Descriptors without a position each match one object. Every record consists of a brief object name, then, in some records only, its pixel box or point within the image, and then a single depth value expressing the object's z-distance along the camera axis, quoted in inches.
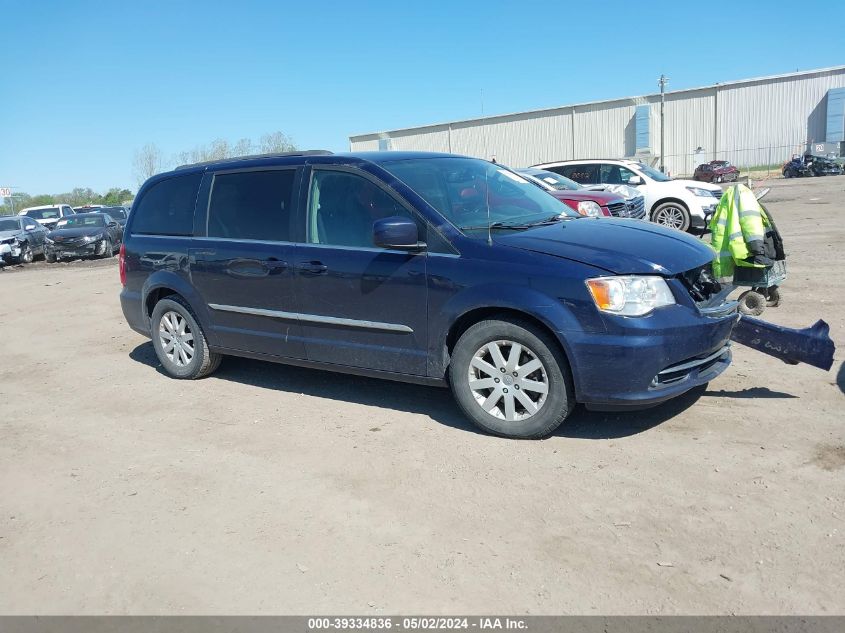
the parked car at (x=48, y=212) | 1201.0
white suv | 573.0
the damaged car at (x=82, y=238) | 855.1
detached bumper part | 189.5
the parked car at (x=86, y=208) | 1363.2
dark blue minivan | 170.9
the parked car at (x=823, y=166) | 1604.3
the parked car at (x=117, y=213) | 1017.5
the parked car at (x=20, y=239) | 869.2
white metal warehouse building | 1977.1
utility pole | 1916.8
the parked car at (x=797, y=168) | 1633.9
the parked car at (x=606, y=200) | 463.7
